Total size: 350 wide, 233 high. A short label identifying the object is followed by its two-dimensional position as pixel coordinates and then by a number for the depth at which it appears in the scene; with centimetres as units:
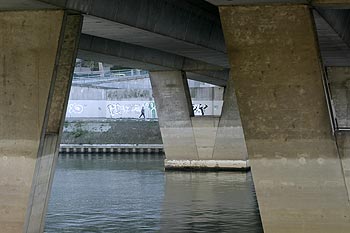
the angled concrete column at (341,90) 5231
